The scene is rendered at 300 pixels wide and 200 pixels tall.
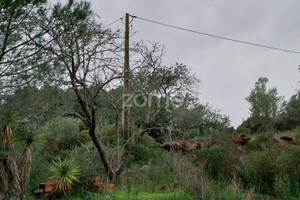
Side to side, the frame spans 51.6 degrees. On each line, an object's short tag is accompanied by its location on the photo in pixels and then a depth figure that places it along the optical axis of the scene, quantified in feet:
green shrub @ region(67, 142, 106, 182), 26.48
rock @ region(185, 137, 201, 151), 45.18
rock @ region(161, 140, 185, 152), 45.01
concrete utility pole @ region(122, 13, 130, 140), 31.81
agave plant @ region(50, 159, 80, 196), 24.02
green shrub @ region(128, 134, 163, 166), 39.22
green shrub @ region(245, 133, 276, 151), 38.31
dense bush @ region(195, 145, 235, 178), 27.84
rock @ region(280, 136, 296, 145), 41.84
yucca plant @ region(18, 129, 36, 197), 24.32
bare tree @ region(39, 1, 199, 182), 19.10
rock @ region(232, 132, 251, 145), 46.44
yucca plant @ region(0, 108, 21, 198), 22.54
